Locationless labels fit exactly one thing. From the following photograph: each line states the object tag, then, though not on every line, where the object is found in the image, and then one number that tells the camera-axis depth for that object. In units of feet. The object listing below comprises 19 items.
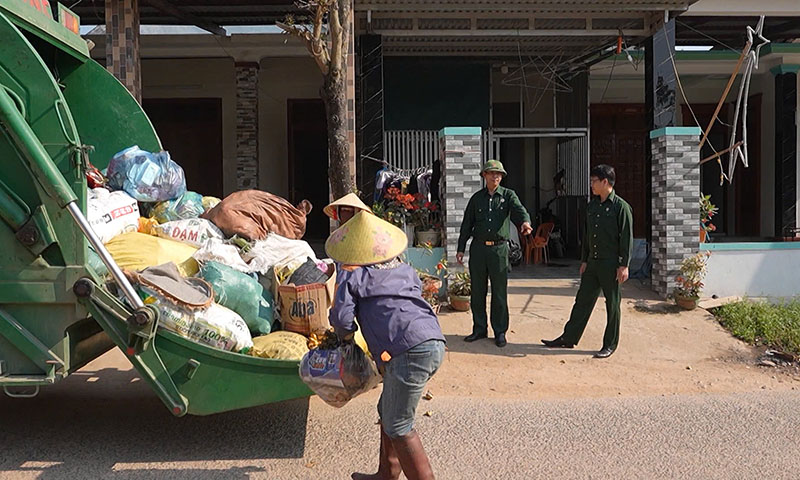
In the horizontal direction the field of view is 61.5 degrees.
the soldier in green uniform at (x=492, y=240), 21.31
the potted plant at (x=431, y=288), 23.52
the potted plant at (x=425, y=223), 26.35
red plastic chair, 35.42
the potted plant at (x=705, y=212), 27.78
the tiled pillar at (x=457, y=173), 25.41
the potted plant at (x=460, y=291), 24.50
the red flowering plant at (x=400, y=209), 26.30
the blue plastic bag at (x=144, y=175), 16.07
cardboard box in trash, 13.84
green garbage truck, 11.25
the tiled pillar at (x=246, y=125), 36.47
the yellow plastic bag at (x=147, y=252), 13.64
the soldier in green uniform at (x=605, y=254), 20.34
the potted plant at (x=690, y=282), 25.05
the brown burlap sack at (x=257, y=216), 16.37
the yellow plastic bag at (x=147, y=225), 15.98
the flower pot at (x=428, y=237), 26.32
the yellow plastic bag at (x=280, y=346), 12.59
